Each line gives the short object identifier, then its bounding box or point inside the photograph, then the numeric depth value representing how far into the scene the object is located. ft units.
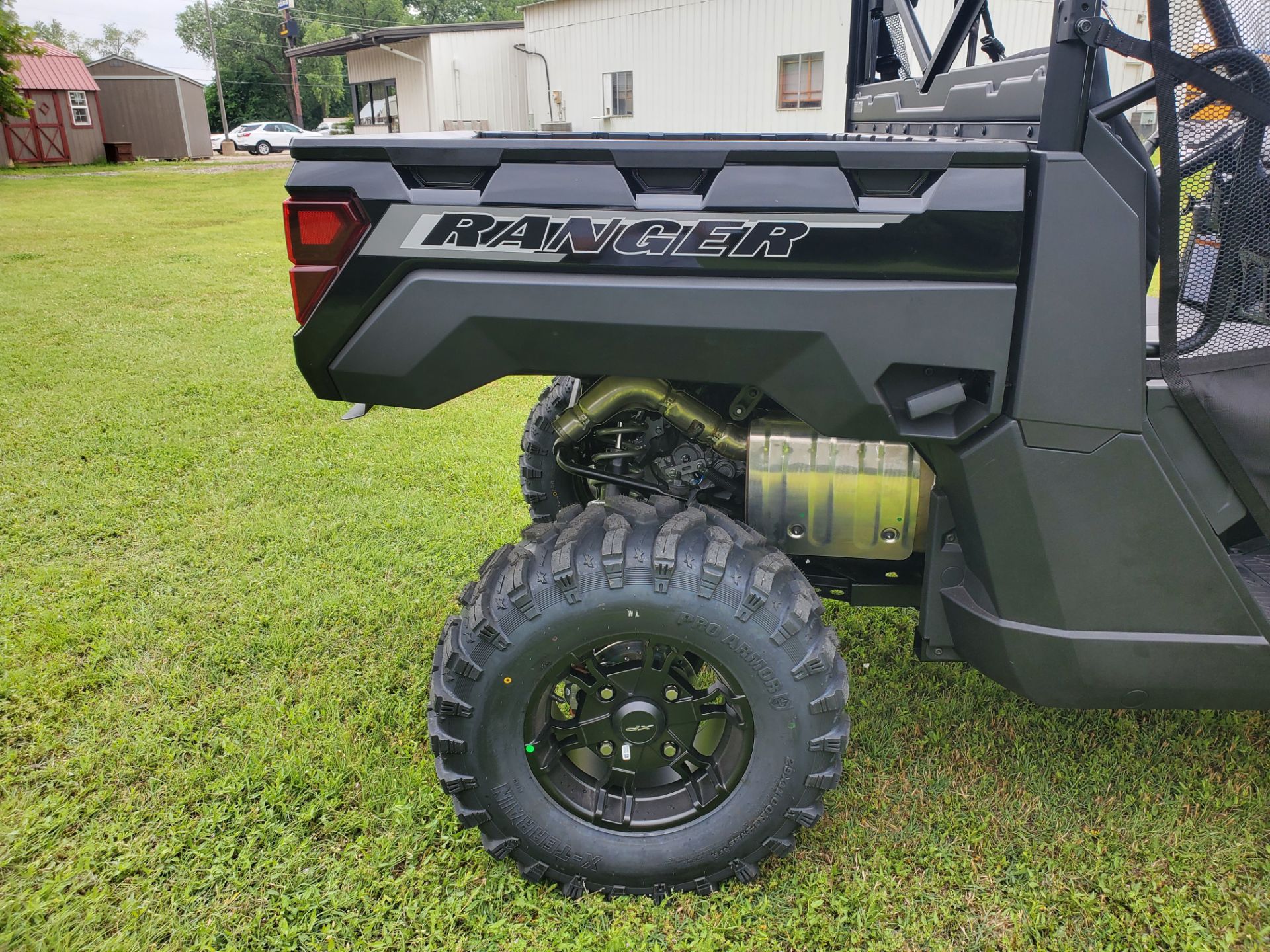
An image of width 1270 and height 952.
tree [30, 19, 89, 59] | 243.54
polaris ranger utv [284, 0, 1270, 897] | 5.65
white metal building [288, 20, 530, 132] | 81.15
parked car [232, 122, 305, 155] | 135.54
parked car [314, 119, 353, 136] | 123.54
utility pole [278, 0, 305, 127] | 144.15
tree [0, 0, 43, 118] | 91.35
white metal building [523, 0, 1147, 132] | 55.21
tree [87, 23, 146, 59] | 260.01
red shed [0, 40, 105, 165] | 104.27
